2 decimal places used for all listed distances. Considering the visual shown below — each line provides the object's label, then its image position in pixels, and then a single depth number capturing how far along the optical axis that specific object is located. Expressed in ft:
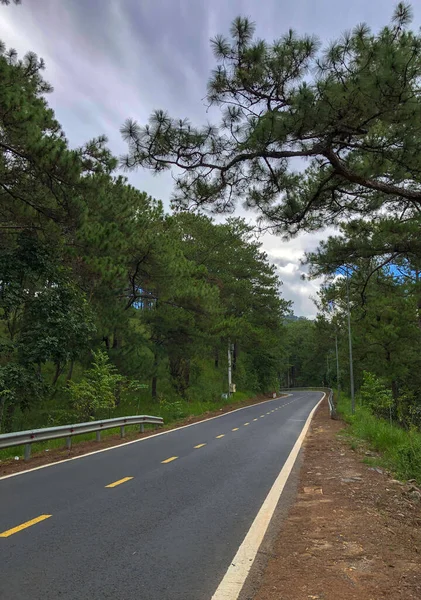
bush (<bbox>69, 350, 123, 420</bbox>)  50.88
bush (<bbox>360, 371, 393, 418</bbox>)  81.28
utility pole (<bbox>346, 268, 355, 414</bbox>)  48.65
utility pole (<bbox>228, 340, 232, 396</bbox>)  120.57
